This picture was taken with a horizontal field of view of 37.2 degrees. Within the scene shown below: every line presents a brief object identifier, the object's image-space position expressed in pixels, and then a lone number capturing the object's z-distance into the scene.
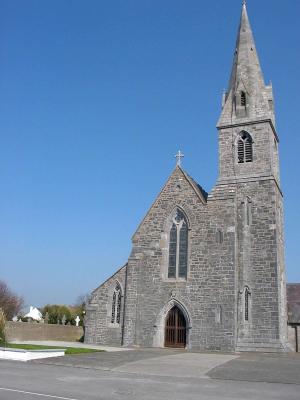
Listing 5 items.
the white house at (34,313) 57.16
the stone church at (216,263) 26.19
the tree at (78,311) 58.19
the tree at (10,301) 62.74
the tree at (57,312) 48.34
